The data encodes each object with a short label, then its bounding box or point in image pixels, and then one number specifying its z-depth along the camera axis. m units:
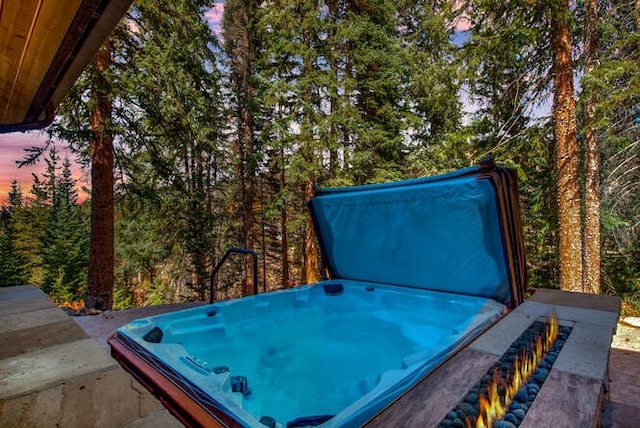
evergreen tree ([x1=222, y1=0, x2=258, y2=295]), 9.81
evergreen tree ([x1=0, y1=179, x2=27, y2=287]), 15.69
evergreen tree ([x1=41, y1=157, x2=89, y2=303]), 16.25
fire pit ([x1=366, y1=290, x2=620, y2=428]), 1.16
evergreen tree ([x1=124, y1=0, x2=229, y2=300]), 5.40
